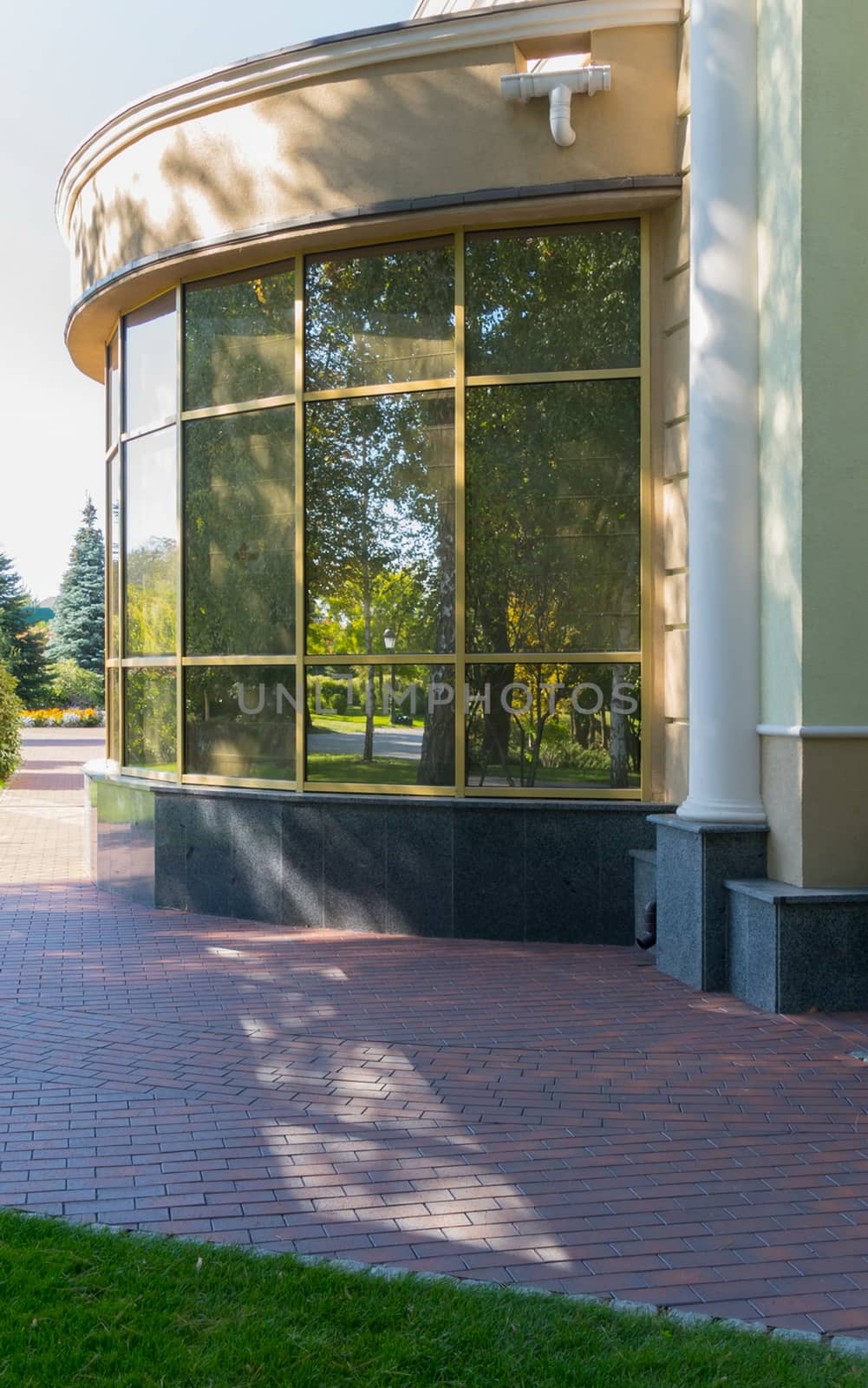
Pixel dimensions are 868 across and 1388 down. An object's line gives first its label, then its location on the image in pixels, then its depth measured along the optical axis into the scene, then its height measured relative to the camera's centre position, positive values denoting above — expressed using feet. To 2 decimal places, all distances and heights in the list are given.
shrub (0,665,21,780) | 79.71 -1.88
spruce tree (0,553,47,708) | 155.74 +7.25
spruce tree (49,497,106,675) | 196.85 +12.25
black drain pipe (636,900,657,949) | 26.35 -4.79
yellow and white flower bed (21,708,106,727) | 178.09 -2.82
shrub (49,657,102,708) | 191.31 +2.08
